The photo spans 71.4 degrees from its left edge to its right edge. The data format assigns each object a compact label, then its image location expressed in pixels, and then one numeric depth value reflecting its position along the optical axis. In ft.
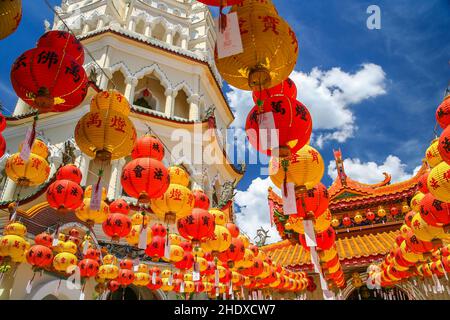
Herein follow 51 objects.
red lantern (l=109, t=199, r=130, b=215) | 22.30
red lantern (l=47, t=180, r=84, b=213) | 17.81
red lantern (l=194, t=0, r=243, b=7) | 9.04
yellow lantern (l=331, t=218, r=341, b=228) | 47.03
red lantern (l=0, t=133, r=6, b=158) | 12.97
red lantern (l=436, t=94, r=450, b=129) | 12.67
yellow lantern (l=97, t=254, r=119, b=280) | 28.27
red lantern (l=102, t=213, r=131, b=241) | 21.09
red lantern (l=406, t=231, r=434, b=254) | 20.54
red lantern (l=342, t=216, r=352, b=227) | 46.72
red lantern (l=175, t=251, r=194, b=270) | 25.58
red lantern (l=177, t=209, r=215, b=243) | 19.02
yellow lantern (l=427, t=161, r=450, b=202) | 13.19
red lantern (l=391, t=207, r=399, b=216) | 44.93
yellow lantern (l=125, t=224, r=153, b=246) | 23.86
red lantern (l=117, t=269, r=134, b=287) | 29.76
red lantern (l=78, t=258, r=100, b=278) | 26.99
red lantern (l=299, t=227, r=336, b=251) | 21.22
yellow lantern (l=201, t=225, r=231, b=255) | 21.38
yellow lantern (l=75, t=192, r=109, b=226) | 20.48
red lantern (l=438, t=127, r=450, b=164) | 11.62
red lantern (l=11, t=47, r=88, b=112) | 11.63
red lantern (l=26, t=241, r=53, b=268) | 25.14
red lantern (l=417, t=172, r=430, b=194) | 16.53
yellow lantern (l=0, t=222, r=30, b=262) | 23.76
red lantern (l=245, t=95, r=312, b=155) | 10.79
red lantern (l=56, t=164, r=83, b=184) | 19.30
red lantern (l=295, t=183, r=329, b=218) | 15.37
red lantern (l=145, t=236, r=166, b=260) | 22.59
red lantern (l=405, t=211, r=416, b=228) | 20.71
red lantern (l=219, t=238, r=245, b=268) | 23.08
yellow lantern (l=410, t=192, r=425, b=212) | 18.93
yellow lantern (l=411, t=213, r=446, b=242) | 17.62
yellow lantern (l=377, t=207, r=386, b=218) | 45.50
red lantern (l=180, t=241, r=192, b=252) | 25.79
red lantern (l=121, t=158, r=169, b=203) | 15.35
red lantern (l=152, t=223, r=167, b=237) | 23.55
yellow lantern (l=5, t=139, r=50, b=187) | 17.70
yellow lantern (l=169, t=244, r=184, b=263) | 23.72
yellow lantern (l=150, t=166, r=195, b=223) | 17.40
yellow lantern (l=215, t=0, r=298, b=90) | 9.73
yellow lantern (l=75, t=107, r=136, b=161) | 13.32
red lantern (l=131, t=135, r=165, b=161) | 16.83
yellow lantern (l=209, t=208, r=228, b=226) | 23.11
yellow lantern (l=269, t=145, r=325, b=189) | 13.24
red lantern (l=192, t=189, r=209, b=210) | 20.69
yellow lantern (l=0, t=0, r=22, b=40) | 9.30
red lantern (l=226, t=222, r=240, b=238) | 24.16
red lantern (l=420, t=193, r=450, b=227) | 15.40
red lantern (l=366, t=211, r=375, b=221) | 46.18
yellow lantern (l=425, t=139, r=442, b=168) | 15.44
